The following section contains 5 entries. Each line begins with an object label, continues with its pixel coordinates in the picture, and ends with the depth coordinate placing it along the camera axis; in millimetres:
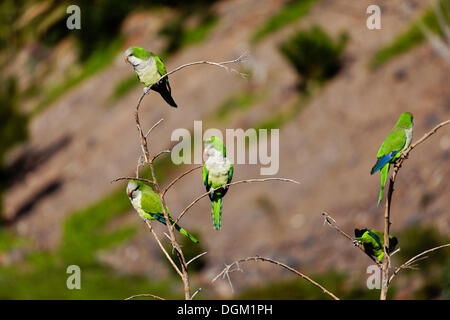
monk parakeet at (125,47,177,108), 5863
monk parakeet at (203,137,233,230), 5242
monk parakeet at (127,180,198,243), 6001
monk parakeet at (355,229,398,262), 5452
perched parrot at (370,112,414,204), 6406
